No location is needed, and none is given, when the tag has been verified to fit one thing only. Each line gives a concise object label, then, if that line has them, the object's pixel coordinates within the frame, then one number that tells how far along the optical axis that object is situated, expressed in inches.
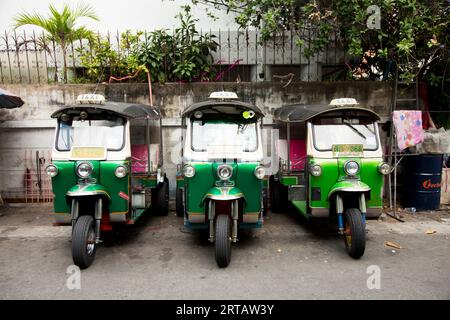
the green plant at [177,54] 320.2
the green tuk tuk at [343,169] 206.7
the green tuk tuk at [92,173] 195.6
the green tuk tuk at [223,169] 198.1
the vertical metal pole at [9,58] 317.0
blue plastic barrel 284.5
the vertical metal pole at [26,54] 317.0
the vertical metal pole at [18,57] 315.3
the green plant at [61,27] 325.4
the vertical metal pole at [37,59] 314.7
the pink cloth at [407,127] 279.4
